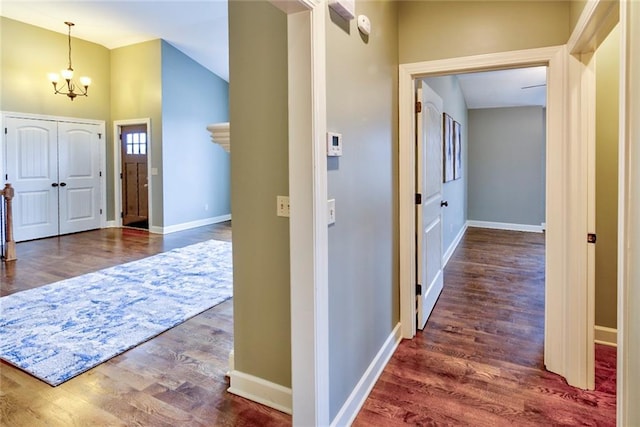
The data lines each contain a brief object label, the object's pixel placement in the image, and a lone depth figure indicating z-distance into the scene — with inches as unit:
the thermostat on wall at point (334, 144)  65.0
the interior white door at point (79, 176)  271.3
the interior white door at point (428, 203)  114.5
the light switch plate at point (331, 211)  65.9
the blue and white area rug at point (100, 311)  100.3
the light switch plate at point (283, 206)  73.5
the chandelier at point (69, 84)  246.1
